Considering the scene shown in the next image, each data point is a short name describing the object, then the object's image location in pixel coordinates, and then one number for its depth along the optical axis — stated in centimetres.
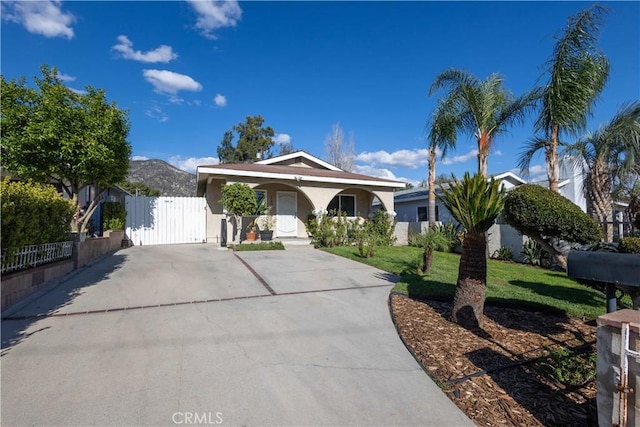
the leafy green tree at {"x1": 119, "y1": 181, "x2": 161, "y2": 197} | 2845
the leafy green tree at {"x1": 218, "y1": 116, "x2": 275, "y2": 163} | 3722
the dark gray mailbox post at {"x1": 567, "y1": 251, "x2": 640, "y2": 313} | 261
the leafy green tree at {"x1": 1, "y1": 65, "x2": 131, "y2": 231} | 836
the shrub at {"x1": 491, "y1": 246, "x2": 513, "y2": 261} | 1162
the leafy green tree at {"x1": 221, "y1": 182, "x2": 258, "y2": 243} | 1208
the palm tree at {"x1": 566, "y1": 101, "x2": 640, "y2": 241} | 1026
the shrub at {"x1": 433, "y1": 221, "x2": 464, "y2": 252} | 1310
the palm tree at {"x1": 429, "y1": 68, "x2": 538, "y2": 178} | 1158
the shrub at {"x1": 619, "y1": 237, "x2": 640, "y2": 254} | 440
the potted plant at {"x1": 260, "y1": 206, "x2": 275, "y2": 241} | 1329
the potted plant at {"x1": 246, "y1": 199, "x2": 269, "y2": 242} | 1293
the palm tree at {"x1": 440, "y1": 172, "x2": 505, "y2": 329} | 432
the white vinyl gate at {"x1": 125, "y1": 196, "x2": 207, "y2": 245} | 1364
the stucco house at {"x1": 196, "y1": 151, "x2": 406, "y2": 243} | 1347
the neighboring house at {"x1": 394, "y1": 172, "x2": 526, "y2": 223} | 1920
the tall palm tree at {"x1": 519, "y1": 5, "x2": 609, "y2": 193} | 891
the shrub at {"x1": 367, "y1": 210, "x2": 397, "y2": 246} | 1442
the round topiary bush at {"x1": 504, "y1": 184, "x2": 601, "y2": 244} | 410
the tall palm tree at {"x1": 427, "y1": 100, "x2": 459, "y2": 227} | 1282
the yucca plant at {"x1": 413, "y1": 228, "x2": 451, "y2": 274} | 778
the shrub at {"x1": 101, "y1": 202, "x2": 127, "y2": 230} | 1225
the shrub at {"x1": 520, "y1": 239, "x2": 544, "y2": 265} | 1048
